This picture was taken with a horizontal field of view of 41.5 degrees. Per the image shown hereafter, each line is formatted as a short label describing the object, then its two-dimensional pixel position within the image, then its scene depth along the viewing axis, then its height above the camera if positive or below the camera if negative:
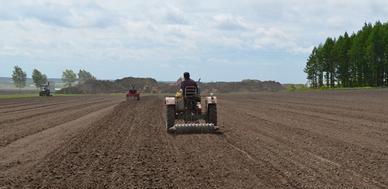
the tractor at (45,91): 74.88 -0.91
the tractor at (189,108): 16.98 -0.91
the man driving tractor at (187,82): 17.28 -0.04
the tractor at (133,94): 49.17 -1.11
